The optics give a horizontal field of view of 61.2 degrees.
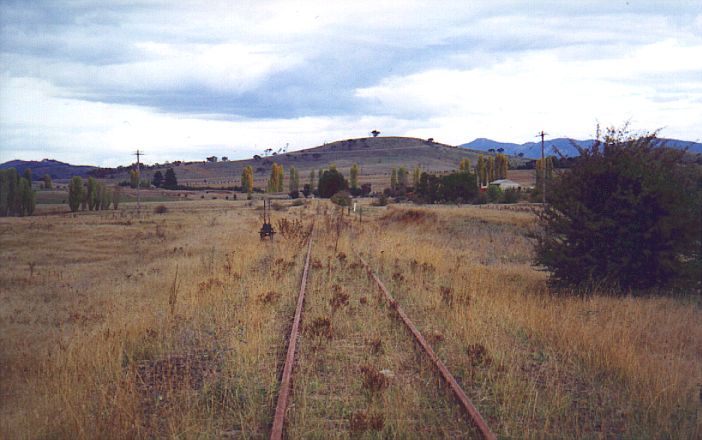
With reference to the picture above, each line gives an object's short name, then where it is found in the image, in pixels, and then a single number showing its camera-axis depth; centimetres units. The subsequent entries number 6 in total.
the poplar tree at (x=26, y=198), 6172
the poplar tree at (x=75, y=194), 6962
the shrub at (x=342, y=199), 6938
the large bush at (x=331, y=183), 9675
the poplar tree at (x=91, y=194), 7244
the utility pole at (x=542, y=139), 6550
